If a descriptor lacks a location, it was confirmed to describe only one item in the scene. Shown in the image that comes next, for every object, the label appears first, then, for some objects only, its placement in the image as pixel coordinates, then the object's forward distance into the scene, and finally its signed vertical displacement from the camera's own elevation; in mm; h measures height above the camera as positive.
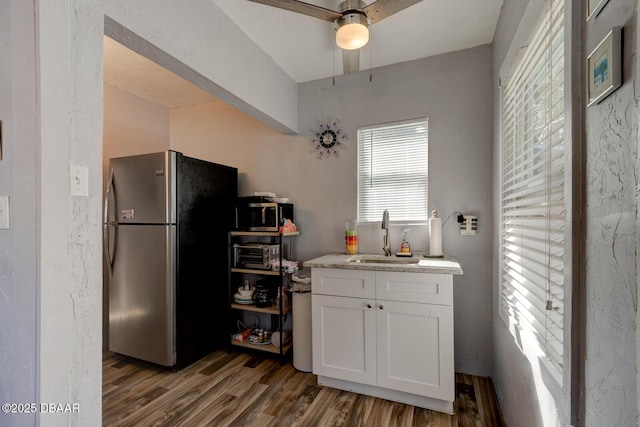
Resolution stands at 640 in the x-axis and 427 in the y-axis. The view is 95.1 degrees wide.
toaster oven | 2561 -382
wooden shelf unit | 2467 -836
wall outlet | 2197 -104
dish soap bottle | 2266 -283
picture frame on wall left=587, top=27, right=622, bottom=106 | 554 +293
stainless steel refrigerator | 2295 -369
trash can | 2307 -893
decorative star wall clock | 2658 +674
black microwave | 2535 -15
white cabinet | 1781 -798
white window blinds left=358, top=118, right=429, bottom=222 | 2418 +349
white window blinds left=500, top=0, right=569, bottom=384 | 991 +92
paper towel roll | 2201 -185
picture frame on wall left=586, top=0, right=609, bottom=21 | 621 +452
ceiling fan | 1409 +1007
